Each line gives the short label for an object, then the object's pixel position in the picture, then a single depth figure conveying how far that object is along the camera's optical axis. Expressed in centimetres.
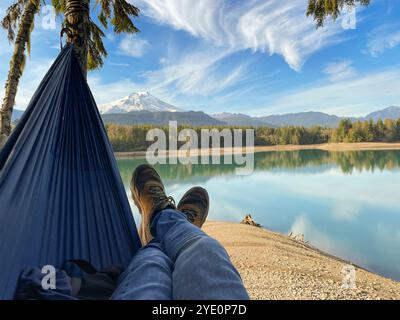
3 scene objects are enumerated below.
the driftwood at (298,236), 453
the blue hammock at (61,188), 92
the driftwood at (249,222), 475
